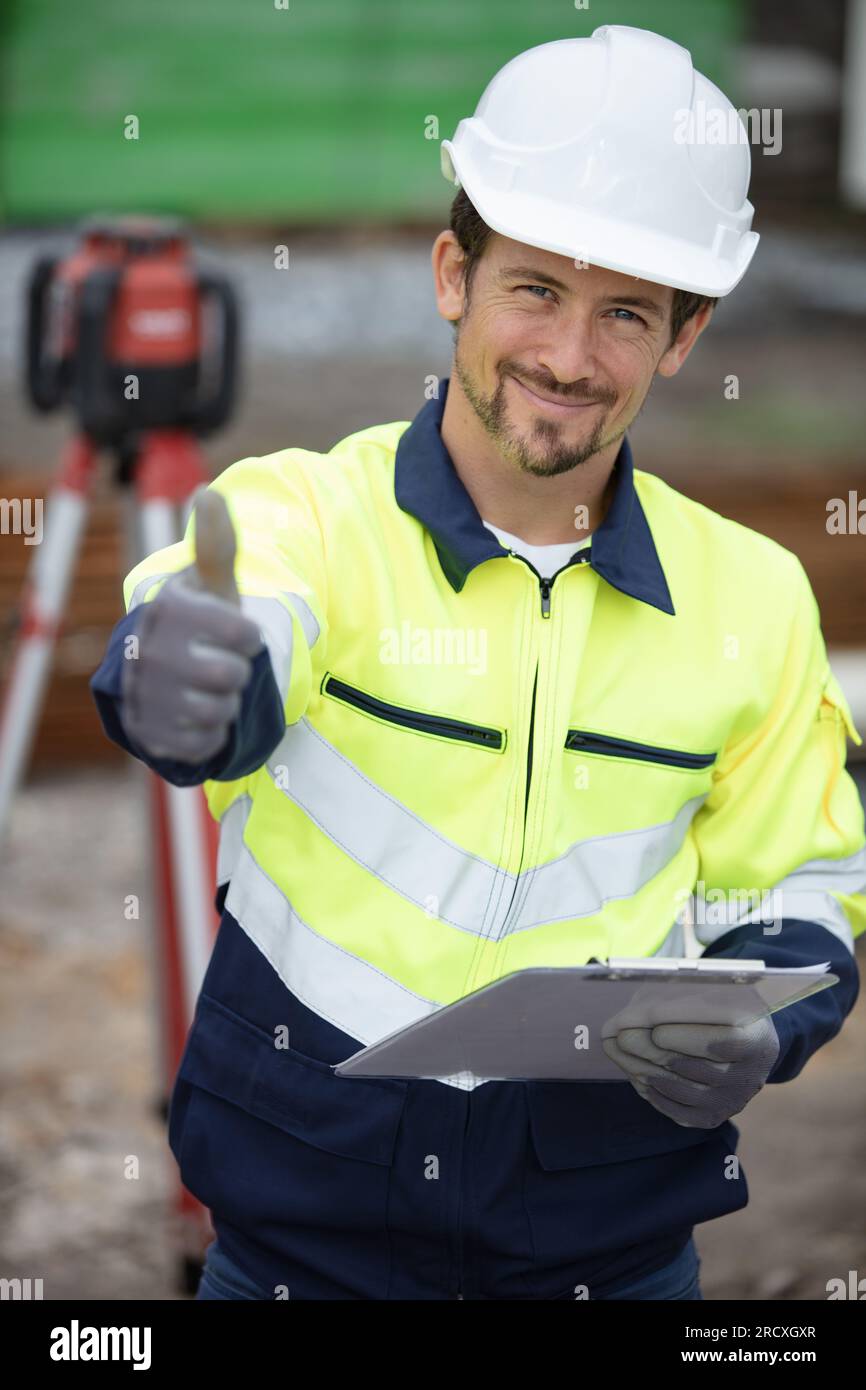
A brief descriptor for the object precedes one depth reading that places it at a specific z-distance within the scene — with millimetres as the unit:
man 3296
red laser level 4259
